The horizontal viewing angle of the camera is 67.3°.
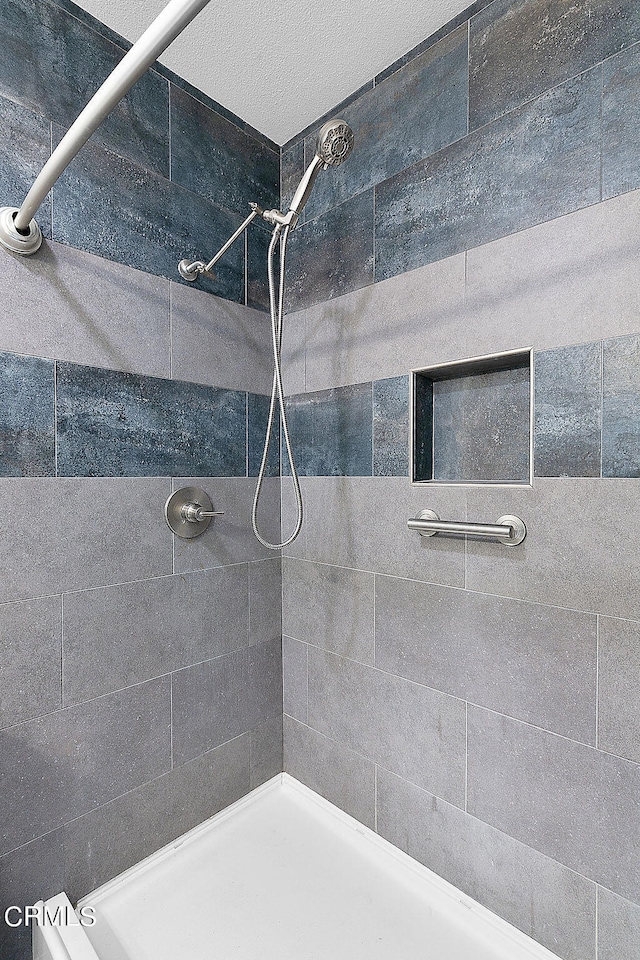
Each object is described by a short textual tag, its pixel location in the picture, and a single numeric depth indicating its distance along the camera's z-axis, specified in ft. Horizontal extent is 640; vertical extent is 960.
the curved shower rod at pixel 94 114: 2.12
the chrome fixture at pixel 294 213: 3.43
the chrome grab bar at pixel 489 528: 3.65
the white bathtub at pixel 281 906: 3.75
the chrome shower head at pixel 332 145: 3.42
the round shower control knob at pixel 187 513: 4.62
